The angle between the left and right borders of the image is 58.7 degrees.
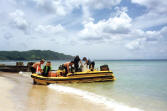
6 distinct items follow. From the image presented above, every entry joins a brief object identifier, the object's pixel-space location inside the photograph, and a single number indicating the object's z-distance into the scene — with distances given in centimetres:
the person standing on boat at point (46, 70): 1280
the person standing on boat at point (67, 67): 1327
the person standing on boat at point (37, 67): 1291
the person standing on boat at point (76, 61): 1349
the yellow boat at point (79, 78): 1234
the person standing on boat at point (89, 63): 1475
